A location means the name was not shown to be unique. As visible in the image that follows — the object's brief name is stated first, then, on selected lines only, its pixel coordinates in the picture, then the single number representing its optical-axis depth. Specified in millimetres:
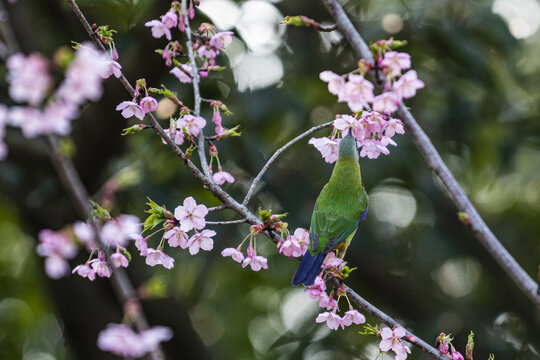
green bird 5241
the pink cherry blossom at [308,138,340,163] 4828
